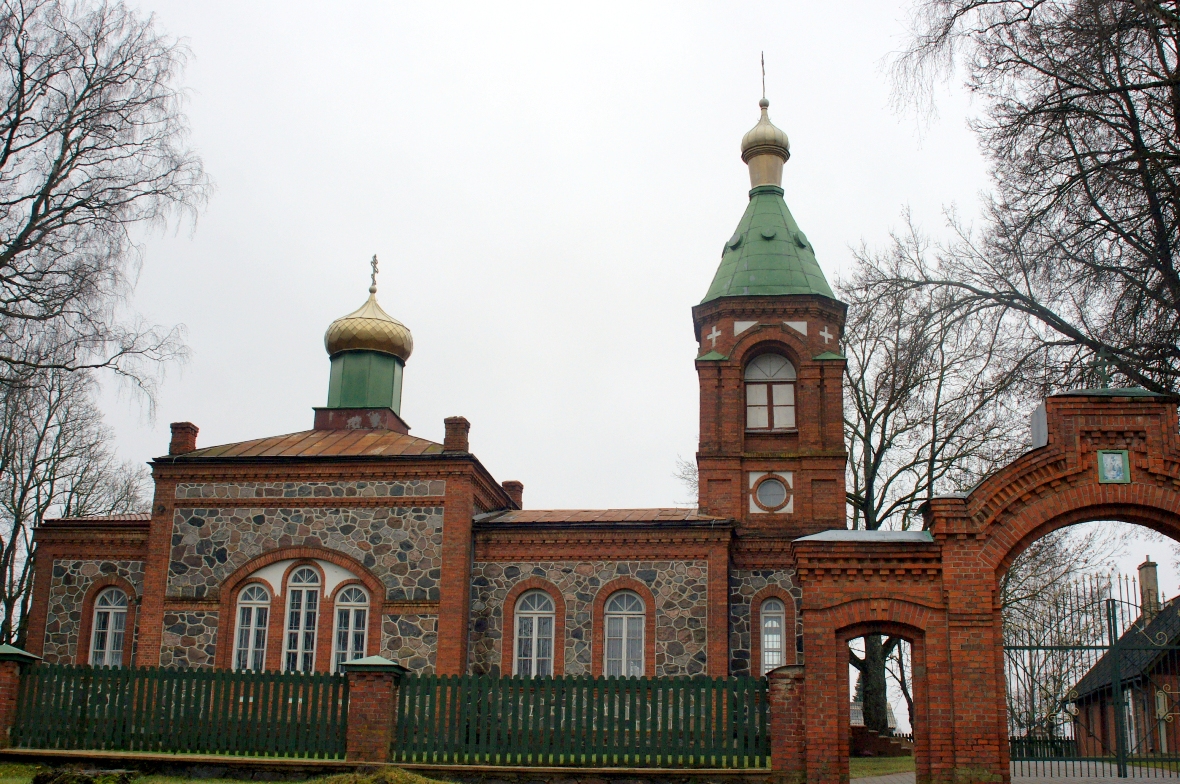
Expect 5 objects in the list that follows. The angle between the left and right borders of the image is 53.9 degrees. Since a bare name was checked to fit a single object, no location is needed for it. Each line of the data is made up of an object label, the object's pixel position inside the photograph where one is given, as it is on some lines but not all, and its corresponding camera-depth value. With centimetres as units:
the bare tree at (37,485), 2842
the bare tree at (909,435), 2384
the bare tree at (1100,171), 1273
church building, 2030
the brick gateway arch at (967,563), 1368
